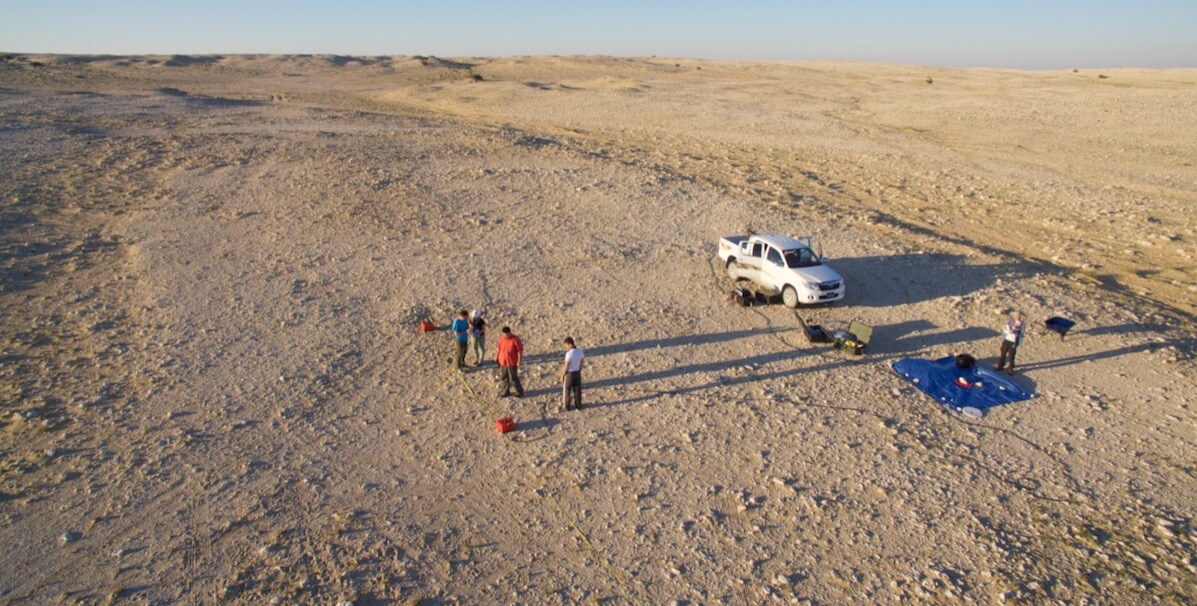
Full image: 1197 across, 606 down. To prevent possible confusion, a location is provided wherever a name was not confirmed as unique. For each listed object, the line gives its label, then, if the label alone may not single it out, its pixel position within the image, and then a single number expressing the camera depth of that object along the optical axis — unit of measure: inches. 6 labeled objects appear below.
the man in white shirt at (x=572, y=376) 437.4
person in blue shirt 488.7
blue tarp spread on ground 475.2
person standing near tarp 508.4
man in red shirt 452.8
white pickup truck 611.8
